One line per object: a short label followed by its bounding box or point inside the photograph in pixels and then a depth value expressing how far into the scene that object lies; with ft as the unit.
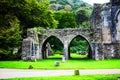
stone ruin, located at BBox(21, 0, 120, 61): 83.15
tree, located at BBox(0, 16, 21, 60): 76.67
